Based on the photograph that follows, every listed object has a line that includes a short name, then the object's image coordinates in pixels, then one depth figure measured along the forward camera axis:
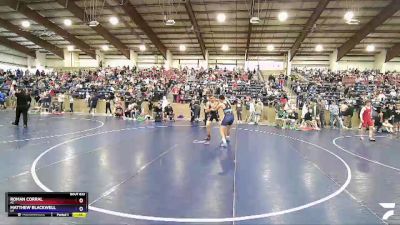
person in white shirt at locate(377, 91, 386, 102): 20.61
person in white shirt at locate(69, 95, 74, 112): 22.67
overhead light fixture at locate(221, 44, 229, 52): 33.99
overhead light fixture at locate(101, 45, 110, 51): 36.06
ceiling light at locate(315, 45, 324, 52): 32.71
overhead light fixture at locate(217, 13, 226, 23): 25.33
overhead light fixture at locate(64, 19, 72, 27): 27.48
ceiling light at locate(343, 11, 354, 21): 20.25
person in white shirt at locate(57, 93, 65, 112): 22.33
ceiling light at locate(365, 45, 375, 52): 31.85
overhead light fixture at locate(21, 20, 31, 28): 28.33
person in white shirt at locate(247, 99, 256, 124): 19.80
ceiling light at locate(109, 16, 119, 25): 25.99
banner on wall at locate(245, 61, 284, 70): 36.44
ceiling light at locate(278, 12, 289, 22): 23.52
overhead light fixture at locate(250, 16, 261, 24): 20.61
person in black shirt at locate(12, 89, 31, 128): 13.30
